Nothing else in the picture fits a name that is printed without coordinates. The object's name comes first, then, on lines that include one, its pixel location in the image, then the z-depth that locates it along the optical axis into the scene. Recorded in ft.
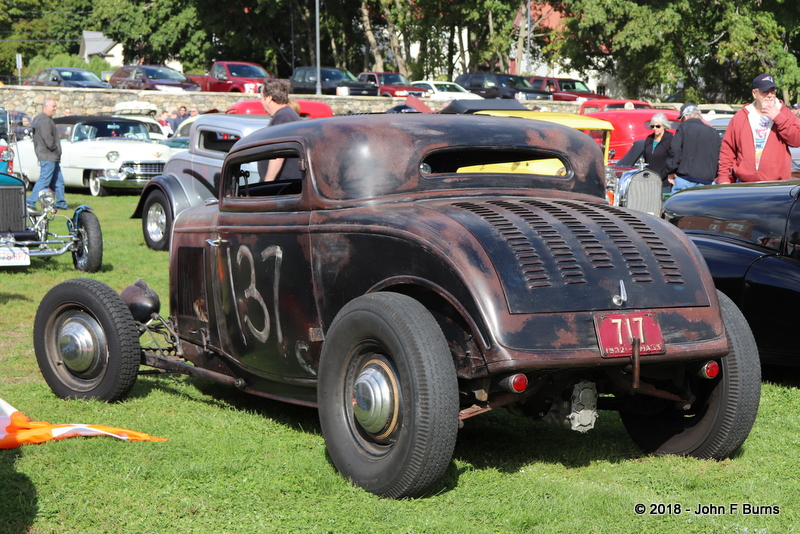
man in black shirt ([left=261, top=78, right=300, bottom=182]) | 26.45
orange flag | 14.92
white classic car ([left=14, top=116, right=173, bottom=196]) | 60.18
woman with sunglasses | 36.70
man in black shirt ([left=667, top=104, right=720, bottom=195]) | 33.94
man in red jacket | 26.43
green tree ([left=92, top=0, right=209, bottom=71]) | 170.40
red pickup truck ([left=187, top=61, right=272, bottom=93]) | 112.68
